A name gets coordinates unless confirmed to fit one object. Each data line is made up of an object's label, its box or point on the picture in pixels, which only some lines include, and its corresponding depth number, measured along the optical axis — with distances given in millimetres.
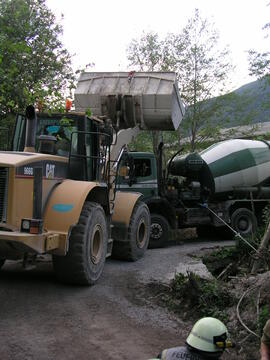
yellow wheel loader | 6293
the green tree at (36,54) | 12219
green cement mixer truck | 13500
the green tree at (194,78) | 22000
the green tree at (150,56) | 22406
